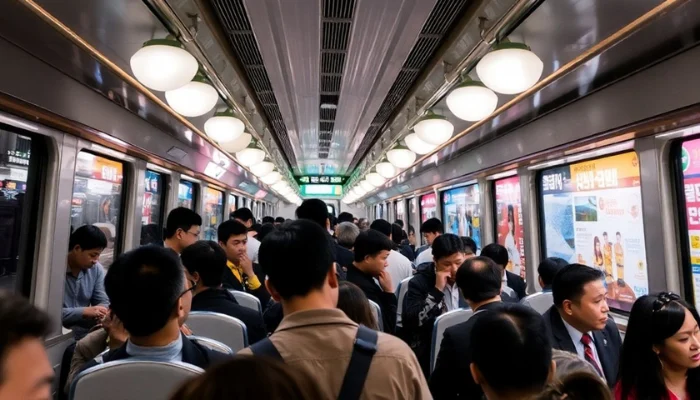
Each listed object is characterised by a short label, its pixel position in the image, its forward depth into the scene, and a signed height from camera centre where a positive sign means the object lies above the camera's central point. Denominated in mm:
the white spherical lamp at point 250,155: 5699 +978
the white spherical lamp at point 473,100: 2943 +890
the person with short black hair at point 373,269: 3135 -319
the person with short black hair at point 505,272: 3838 -427
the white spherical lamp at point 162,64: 2400 +929
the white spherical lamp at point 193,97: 3014 +930
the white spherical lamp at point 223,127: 3906 +926
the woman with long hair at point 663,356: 1736 -533
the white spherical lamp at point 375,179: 9683 +1132
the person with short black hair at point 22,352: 822 -254
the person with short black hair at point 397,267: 4379 -417
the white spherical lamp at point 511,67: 2375 +908
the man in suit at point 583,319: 2117 -464
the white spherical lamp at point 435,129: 3943 +921
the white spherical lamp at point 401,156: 5941 +1013
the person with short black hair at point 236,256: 3582 -249
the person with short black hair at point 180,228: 3811 -9
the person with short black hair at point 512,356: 1368 -419
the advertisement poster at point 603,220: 3613 +78
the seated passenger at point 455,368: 1932 -642
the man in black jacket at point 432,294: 3066 -497
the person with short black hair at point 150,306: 1461 -274
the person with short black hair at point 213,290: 2482 -378
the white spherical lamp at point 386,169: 7706 +1085
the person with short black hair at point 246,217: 5730 +140
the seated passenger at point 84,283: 3324 -473
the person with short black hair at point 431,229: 5539 -21
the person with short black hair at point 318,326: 1125 -280
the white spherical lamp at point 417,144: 4867 +968
